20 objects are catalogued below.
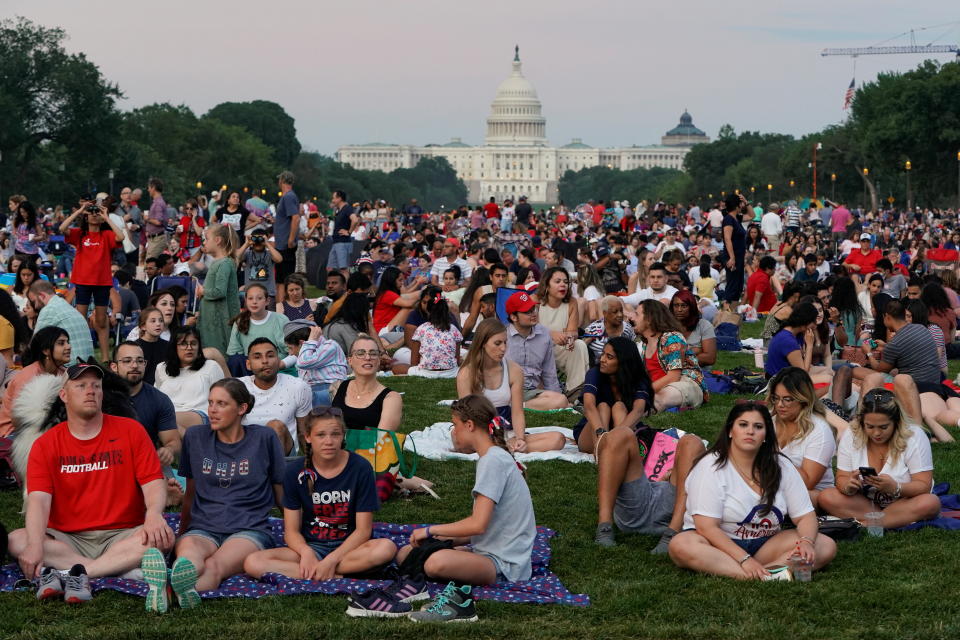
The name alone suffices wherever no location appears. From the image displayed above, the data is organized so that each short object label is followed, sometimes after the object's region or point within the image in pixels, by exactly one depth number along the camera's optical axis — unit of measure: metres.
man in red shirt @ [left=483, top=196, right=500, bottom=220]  35.22
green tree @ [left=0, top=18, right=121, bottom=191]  54.78
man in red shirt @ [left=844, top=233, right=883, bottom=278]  20.06
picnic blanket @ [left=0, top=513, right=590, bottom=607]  6.21
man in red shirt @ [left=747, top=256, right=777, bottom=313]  18.80
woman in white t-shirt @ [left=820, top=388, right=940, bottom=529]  7.43
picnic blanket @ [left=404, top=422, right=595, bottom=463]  9.47
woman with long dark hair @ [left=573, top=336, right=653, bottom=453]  8.55
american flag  68.39
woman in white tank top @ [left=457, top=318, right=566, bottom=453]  9.16
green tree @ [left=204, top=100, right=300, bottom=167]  99.62
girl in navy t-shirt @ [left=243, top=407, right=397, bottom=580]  6.36
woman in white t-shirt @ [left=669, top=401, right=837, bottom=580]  6.54
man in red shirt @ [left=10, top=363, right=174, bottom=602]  6.32
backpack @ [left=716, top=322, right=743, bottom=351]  15.80
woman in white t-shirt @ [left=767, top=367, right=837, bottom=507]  7.43
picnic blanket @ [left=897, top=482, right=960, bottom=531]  7.50
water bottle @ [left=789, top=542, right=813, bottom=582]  6.41
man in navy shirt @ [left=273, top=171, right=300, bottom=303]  16.31
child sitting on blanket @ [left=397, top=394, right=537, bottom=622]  6.29
